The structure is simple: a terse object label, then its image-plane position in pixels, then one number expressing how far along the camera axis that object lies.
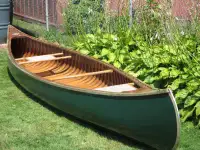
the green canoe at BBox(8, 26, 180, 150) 4.58
